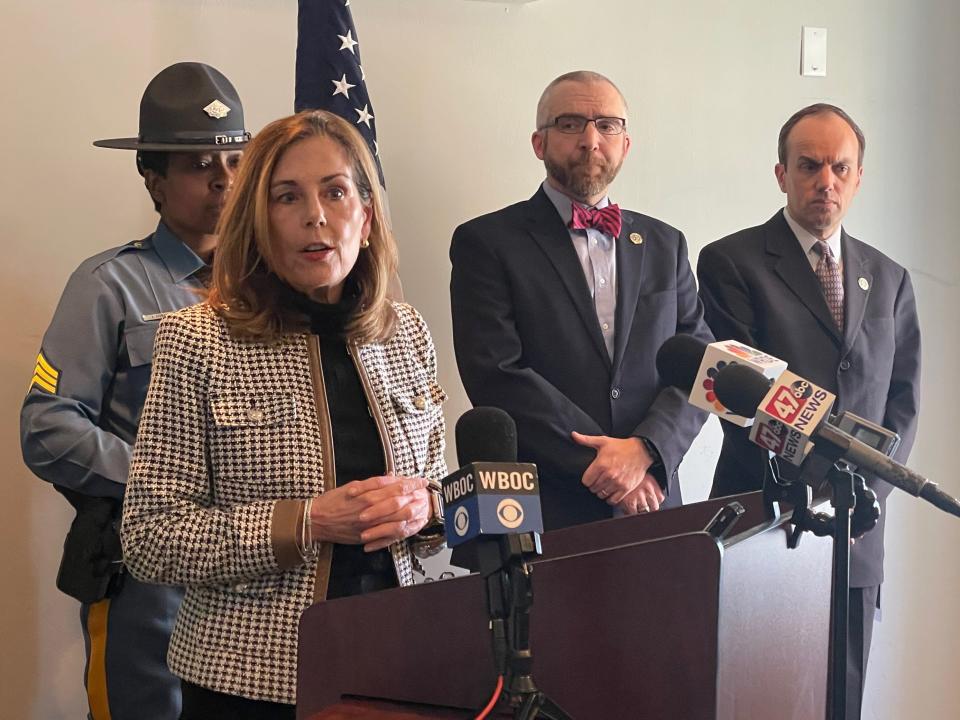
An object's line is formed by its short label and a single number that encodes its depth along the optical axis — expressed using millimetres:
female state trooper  2227
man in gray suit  2793
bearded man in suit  2520
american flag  2883
